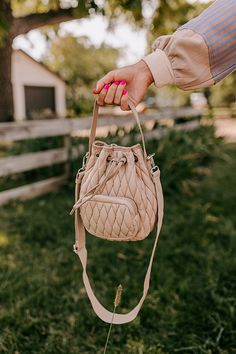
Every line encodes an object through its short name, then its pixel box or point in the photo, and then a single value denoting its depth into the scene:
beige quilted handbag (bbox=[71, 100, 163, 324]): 1.38
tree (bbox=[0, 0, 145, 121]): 4.90
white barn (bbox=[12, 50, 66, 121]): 20.92
